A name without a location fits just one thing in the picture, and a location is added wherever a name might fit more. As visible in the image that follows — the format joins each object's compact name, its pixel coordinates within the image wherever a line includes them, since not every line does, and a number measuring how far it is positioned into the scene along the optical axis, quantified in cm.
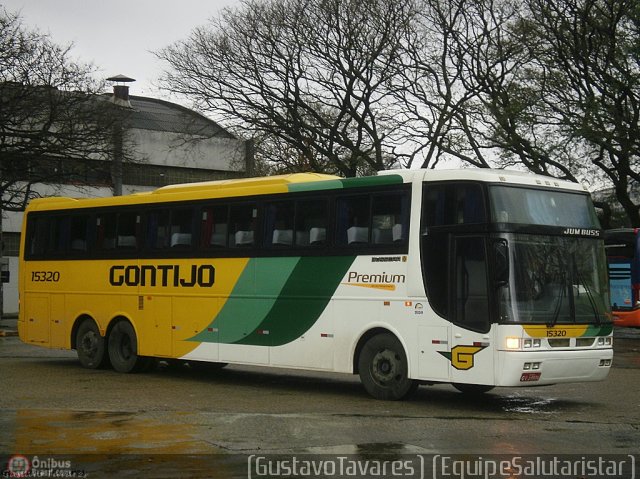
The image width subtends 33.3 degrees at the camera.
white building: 5075
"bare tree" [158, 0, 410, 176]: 3809
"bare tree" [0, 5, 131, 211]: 3347
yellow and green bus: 1418
